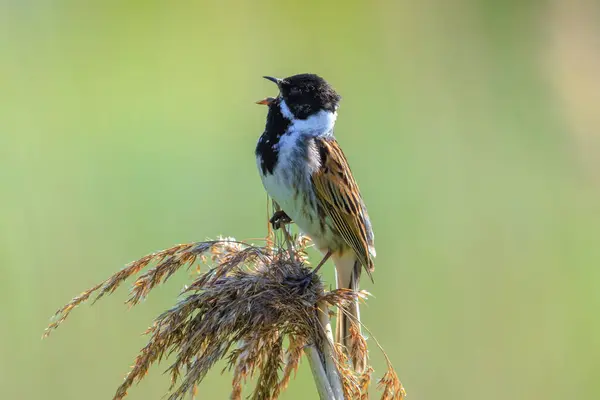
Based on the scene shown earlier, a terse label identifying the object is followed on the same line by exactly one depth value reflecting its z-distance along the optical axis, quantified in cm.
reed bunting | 681
